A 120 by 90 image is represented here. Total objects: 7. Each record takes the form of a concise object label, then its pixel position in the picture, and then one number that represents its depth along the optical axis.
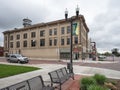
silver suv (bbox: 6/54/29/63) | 17.50
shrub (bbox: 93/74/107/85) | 4.88
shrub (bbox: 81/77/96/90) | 4.11
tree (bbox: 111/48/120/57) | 77.53
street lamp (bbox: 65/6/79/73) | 7.20
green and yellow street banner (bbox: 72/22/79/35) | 7.73
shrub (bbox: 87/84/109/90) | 3.25
